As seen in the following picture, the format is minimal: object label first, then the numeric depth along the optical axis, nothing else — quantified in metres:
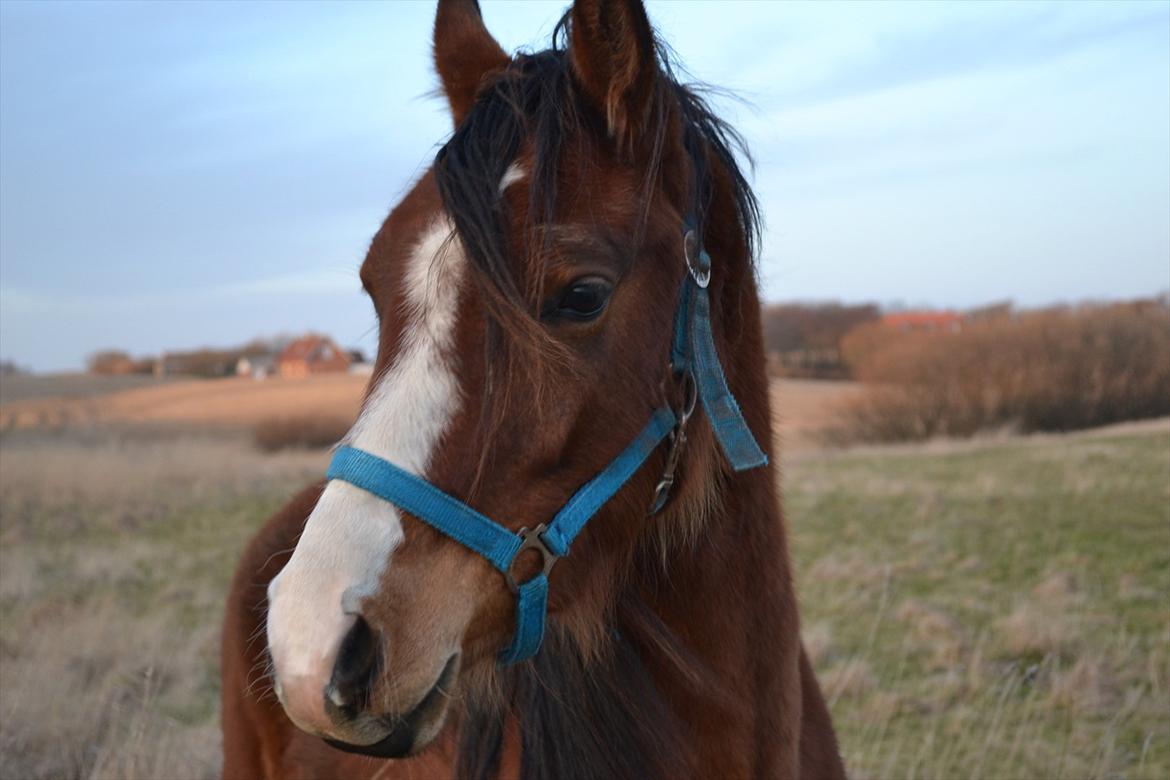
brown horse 1.56
